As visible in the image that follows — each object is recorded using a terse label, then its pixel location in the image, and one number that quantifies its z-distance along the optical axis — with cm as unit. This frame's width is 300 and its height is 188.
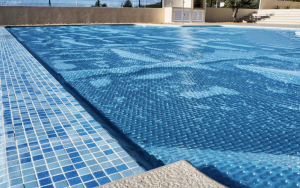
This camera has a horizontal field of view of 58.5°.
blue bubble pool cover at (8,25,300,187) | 202
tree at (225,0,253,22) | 2059
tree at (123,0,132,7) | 1886
